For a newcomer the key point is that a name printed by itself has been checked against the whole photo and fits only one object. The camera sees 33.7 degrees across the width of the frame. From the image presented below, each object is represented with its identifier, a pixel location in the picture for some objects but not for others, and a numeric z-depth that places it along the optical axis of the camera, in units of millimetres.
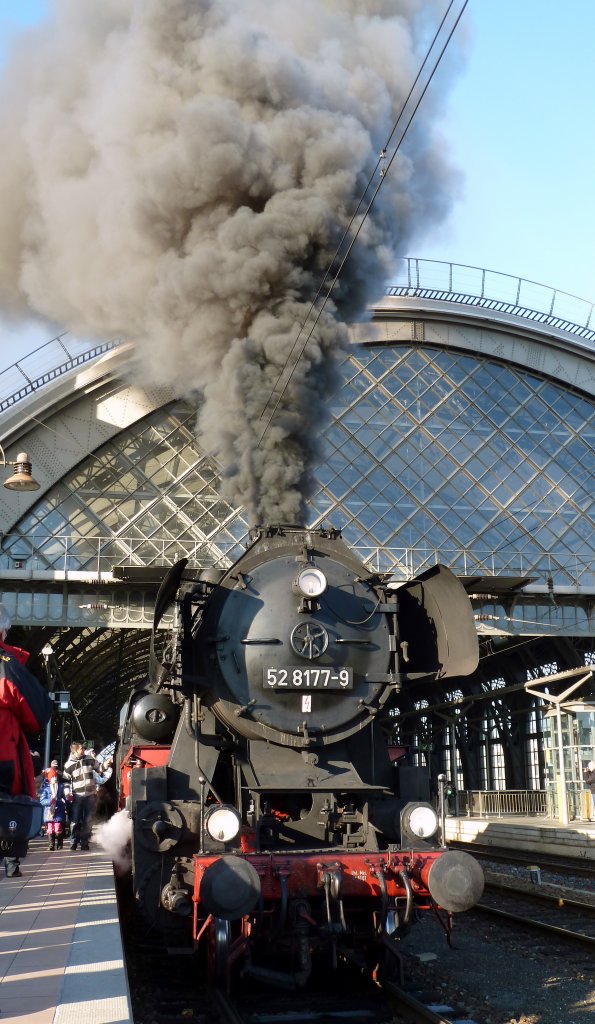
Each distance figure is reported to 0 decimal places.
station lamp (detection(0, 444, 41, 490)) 12734
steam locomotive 5348
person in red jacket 4145
